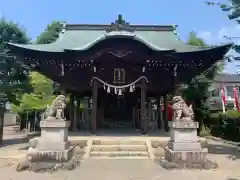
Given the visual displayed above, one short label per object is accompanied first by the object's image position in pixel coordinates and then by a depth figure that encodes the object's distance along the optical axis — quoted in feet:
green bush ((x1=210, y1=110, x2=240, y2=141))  46.22
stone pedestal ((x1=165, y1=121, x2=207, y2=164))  20.29
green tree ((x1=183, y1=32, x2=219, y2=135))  50.89
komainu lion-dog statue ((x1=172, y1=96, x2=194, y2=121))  21.40
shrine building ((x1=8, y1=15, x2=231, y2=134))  31.81
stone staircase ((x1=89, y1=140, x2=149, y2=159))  24.83
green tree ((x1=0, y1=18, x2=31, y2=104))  36.73
